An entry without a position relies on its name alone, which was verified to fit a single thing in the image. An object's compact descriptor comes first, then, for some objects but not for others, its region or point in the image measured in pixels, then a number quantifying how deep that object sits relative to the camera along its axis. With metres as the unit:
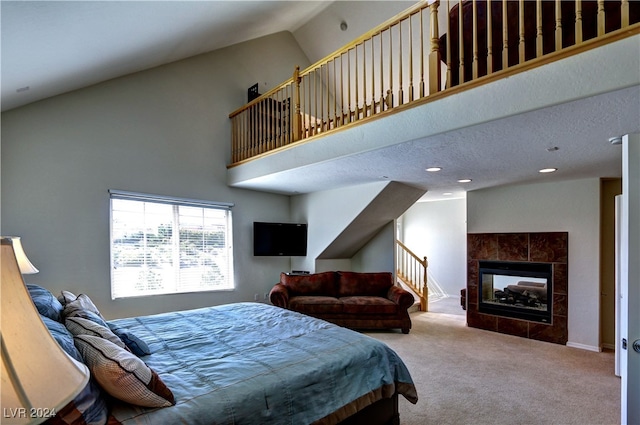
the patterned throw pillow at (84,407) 1.13
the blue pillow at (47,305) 1.87
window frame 3.97
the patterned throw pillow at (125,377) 1.31
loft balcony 1.99
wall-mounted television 5.31
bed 1.42
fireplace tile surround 4.24
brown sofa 4.64
